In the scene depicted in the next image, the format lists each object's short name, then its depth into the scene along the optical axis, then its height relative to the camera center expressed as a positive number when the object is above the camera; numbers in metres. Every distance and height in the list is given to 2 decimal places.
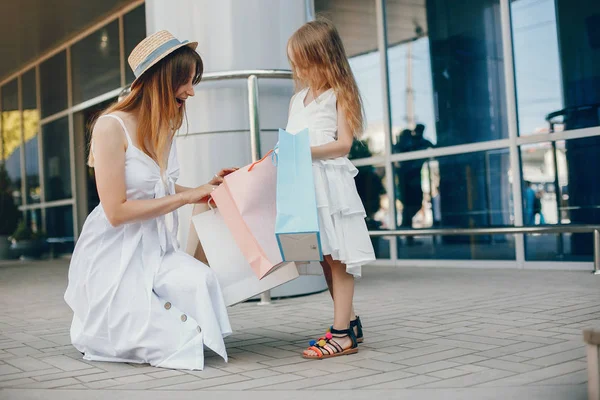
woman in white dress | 3.04 -0.13
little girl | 3.10 +0.23
